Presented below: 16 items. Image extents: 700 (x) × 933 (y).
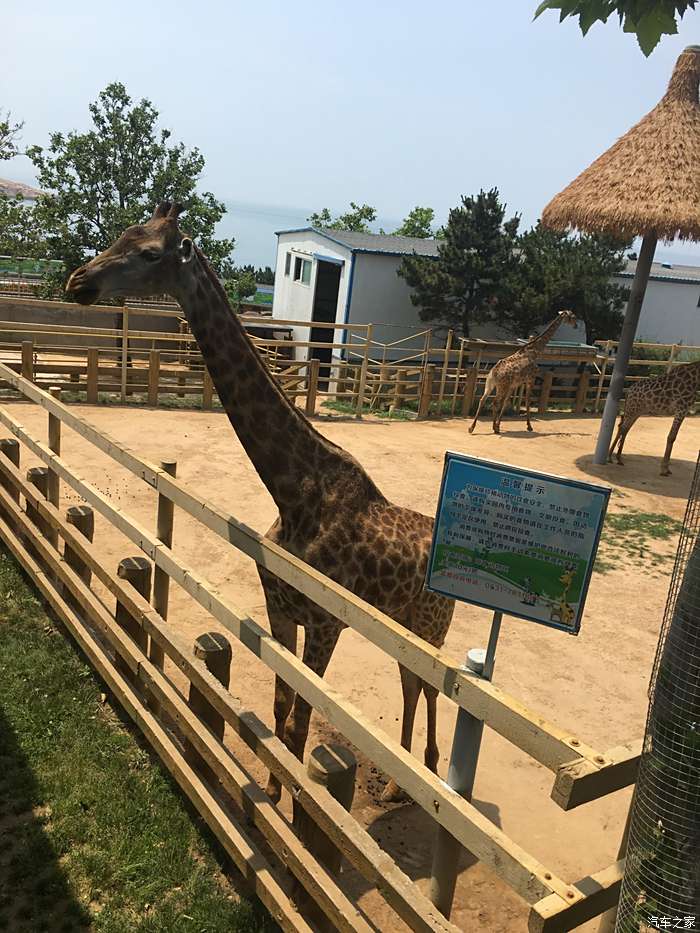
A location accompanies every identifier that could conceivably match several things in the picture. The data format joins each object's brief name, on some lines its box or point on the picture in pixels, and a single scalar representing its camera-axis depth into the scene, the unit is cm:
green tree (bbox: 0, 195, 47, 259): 2084
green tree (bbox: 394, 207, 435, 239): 3972
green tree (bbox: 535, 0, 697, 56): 215
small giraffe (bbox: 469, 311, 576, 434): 1382
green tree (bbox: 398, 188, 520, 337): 1892
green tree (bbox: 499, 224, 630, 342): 1888
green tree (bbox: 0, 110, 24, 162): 1985
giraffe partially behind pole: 1167
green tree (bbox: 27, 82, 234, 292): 2119
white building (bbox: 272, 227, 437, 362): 1948
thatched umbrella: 1064
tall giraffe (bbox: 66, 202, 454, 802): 331
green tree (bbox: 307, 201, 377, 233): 4178
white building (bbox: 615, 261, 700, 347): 2297
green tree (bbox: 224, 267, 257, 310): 2347
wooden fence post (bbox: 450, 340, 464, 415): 1525
